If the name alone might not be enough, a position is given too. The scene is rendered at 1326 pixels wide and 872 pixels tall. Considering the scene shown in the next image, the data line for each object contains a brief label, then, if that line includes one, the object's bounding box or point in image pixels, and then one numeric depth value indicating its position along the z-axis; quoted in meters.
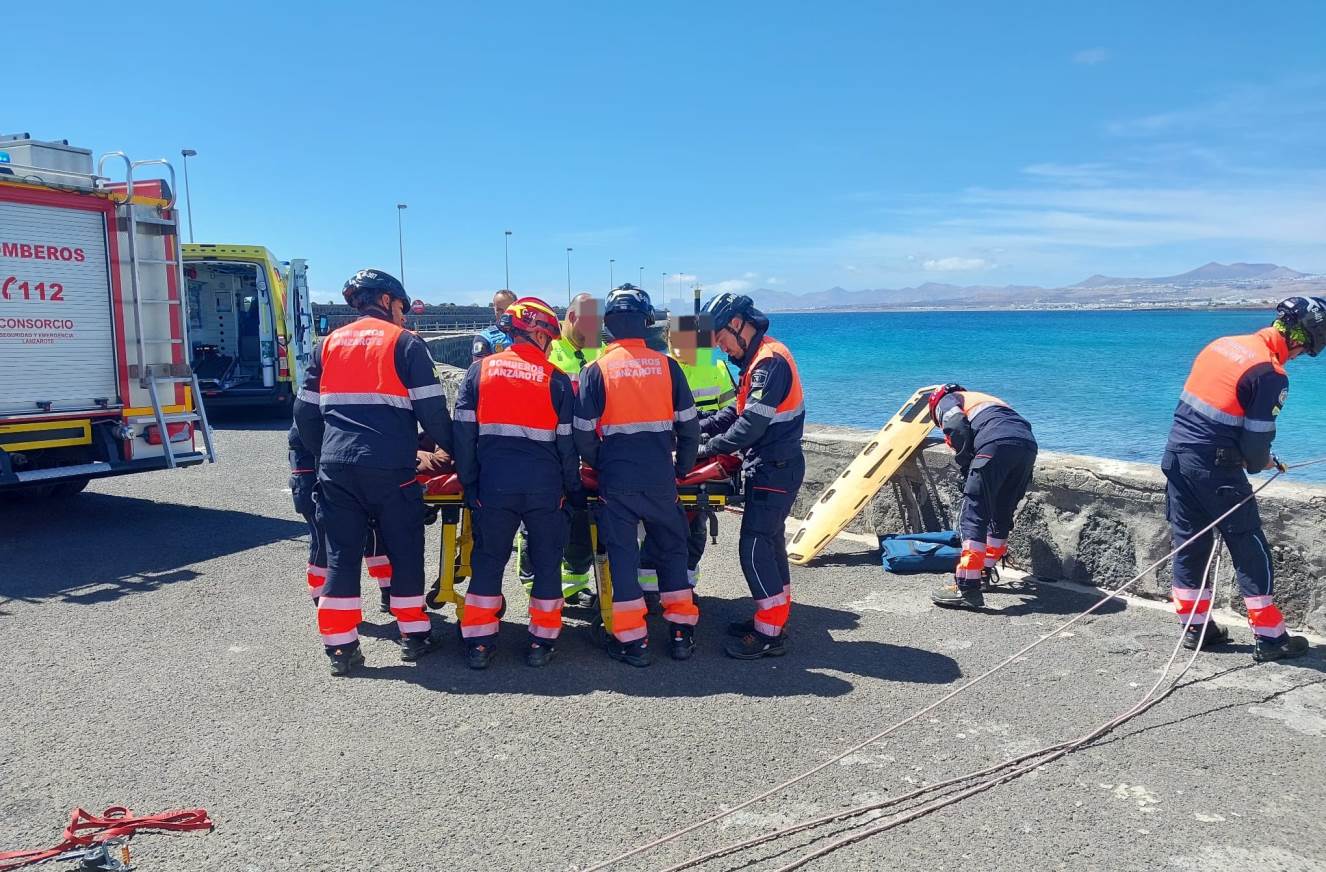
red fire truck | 7.38
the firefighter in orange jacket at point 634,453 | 4.78
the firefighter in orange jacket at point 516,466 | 4.72
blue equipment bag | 6.43
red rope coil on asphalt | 3.01
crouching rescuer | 5.69
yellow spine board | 6.81
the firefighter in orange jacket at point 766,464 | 4.95
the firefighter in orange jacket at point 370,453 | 4.68
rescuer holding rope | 4.69
